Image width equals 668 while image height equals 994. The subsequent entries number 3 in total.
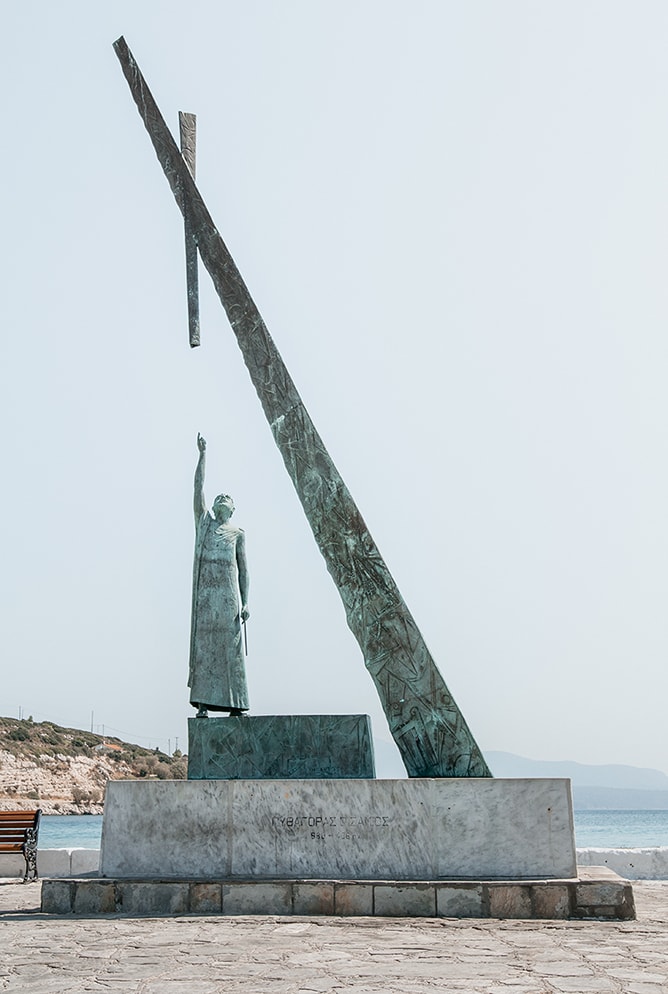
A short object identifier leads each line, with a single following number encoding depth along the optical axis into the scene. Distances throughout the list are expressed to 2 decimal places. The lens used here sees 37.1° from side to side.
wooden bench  10.20
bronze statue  8.44
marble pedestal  7.32
